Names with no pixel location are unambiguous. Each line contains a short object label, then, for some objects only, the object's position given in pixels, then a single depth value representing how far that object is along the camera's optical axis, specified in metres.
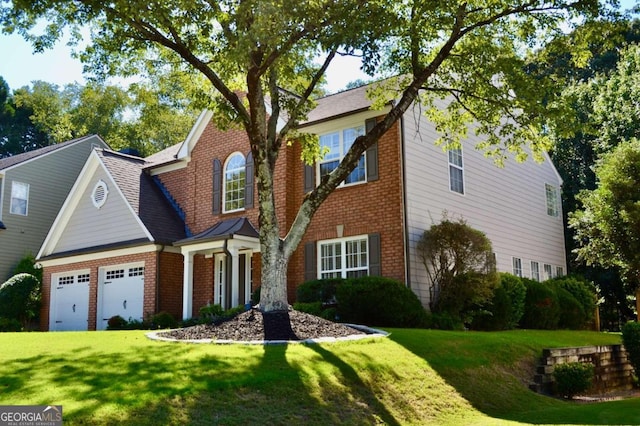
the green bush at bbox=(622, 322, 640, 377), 14.57
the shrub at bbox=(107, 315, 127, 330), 20.28
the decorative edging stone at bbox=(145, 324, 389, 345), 10.92
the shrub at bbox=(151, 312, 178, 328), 19.36
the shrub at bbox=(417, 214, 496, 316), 16.92
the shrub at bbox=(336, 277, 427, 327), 15.60
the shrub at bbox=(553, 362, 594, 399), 12.18
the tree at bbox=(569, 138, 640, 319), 20.84
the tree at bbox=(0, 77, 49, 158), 51.16
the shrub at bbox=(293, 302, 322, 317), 16.14
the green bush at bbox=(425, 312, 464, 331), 16.44
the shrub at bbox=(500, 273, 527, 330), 18.53
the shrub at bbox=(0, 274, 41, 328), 23.86
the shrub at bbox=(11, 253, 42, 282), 26.67
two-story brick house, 18.06
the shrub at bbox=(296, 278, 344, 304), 17.00
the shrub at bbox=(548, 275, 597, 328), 22.75
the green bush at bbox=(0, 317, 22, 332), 21.66
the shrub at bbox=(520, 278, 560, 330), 20.25
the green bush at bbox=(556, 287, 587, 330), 21.72
